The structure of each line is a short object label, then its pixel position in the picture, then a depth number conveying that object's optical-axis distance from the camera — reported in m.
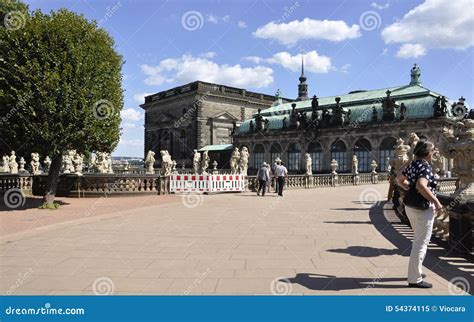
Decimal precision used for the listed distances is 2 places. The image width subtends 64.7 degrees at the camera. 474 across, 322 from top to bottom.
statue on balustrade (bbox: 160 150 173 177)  20.33
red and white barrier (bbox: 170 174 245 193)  19.83
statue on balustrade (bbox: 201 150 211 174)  41.06
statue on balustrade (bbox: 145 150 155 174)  29.81
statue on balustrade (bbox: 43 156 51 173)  35.94
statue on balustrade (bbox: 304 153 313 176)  28.70
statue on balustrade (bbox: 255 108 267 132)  55.23
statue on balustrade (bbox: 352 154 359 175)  34.09
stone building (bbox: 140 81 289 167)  64.81
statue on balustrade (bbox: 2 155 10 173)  34.72
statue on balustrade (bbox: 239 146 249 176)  24.41
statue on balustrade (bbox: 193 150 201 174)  40.41
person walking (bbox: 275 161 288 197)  18.67
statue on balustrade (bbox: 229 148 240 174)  25.66
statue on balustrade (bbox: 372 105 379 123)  42.53
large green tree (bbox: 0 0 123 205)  12.17
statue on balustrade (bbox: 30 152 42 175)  29.02
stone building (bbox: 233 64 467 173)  39.41
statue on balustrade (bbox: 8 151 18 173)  33.34
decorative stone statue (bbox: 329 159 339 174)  30.30
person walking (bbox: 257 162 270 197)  18.80
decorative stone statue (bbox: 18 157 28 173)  36.24
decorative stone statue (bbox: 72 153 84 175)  27.83
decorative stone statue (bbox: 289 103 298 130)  50.67
